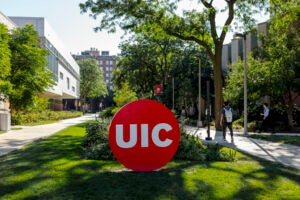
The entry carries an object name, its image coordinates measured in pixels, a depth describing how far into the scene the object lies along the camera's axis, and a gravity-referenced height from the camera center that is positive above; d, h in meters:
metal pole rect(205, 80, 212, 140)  16.17 -0.04
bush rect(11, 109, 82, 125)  30.87 -0.46
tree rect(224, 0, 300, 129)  21.78 +2.80
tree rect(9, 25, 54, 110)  24.19 +2.90
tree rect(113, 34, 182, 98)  46.35 +6.45
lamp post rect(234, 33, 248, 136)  20.41 +1.40
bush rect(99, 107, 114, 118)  34.18 -0.13
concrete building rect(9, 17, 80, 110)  45.41 +8.19
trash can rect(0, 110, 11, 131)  22.53 -0.54
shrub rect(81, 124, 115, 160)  9.45 -0.92
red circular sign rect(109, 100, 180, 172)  7.19 -0.45
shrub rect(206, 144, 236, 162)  9.55 -1.13
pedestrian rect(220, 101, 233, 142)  15.98 -0.21
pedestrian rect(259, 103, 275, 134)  21.09 -0.55
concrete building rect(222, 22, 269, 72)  33.52 +7.05
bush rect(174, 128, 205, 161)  9.44 -1.02
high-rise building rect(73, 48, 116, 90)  179.06 +23.21
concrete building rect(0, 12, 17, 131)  22.53 -0.48
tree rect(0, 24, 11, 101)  16.78 +2.31
